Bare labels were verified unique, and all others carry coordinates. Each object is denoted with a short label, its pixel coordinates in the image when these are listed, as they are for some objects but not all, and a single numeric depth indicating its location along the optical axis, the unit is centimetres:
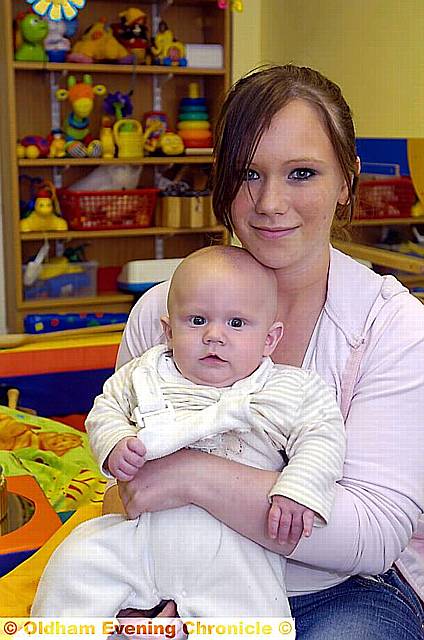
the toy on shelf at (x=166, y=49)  381
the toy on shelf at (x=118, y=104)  383
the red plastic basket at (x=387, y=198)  354
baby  98
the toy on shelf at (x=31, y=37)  349
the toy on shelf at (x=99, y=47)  370
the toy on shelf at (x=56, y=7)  222
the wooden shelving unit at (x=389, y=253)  339
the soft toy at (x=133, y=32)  375
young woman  102
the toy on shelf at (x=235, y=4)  279
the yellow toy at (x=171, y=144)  384
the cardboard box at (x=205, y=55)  387
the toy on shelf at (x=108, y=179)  386
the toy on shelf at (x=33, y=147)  363
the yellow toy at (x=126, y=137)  377
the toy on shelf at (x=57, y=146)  367
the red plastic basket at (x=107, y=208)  376
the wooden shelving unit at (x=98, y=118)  361
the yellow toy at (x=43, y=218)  366
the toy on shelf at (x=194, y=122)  396
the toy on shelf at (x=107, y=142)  375
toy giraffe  367
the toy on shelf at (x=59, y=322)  363
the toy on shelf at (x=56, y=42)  360
